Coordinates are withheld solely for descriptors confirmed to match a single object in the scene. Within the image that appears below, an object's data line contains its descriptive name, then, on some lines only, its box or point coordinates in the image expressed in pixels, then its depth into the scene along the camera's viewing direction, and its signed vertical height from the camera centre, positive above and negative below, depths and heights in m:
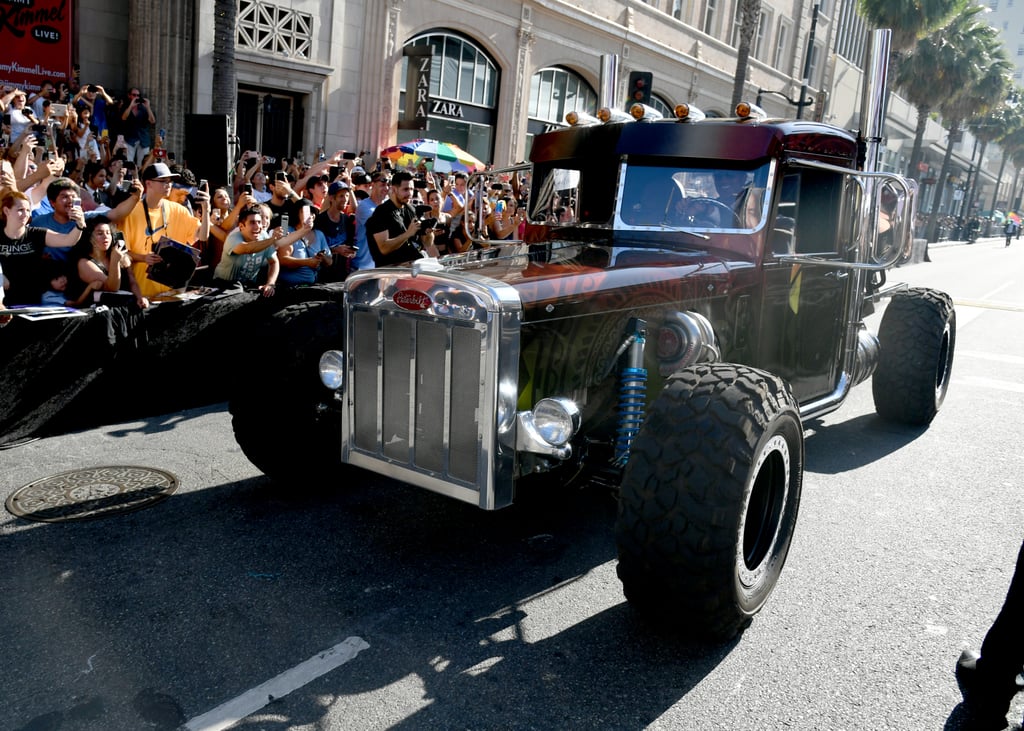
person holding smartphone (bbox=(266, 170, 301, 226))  9.06 -0.21
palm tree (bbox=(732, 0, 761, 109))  27.02 +5.75
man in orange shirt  7.11 -0.48
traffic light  15.07 +2.13
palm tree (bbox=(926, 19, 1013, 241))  43.72 +8.92
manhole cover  4.72 -1.89
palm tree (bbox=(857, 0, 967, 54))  34.28 +8.63
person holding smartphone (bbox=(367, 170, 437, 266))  8.00 -0.37
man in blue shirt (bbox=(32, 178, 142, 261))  6.45 -0.39
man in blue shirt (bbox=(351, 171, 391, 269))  8.72 -0.23
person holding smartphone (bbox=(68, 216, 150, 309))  6.53 -0.74
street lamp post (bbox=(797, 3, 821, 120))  28.01 +5.71
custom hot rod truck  3.49 -0.69
